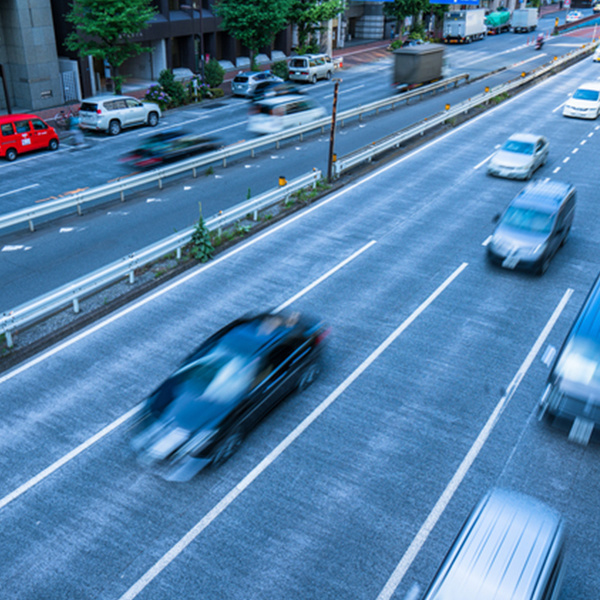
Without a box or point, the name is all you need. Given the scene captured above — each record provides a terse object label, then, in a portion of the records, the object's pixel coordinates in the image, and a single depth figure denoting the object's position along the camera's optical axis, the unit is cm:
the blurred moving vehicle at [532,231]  1614
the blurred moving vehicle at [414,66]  4125
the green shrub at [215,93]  4134
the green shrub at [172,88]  3853
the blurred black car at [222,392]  946
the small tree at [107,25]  3322
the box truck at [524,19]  8356
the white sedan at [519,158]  2384
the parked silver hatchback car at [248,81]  4128
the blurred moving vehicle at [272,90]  3766
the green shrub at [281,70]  4675
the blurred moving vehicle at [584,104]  3366
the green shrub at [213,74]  4238
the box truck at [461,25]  6988
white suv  3127
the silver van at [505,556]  676
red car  2731
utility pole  2279
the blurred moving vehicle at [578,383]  1025
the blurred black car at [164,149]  2528
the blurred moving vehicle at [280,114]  3125
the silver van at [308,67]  4628
